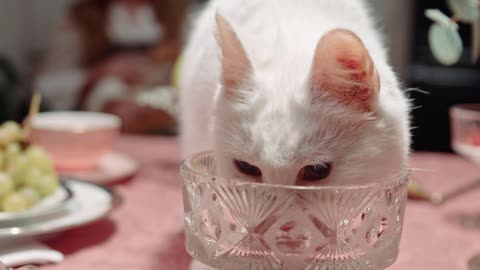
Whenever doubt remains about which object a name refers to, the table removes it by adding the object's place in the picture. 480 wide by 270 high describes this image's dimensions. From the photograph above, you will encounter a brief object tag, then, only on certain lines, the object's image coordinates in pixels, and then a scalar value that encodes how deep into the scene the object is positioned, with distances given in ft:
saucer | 2.92
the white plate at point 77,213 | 2.17
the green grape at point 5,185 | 2.25
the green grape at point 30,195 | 2.28
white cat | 1.84
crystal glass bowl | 1.74
